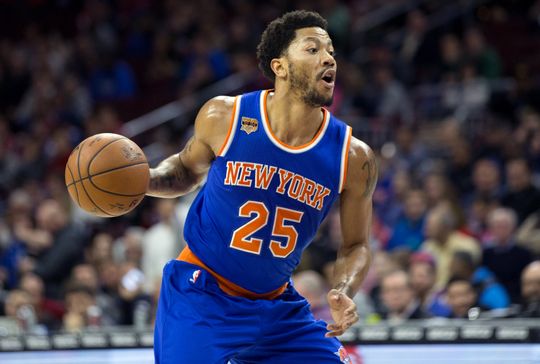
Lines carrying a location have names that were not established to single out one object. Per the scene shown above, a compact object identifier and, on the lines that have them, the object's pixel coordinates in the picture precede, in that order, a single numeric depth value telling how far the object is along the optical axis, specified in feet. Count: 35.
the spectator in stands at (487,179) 57.77
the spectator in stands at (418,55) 80.07
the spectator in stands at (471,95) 72.74
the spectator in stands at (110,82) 91.66
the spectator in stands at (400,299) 47.29
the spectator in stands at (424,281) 47.60
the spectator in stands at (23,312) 51.83
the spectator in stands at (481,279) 45.73
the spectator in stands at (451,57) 75.46
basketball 28.66
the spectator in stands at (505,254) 49.37
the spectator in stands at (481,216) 56.13
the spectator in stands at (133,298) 52.80
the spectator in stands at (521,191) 55.62
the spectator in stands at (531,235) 50.26
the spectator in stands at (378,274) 50.85
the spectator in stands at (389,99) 75.92
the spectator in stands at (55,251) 60.80
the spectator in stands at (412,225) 58.03
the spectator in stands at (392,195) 61.93
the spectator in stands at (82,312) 52.49
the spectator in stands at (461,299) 44.45
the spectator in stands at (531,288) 42.42
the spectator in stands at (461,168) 64.03
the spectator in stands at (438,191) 57.06
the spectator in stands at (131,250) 59.77
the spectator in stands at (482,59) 75.05
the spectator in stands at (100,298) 53.98
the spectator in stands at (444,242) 51.67
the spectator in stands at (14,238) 62.49
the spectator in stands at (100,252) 59.77
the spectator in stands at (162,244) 59.57
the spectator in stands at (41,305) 54.03
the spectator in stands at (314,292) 43.55
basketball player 27.66
